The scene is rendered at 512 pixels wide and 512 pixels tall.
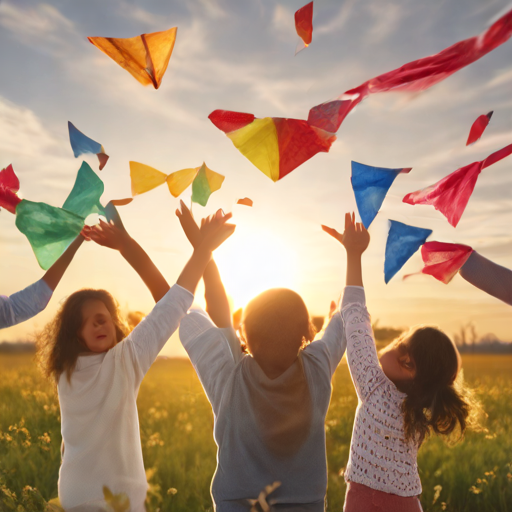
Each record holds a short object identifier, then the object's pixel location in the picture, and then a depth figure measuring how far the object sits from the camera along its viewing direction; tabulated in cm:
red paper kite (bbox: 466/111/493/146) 263
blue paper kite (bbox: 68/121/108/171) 282
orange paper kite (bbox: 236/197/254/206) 255
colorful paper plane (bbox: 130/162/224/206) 283
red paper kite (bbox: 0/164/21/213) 265
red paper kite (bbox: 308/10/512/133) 239
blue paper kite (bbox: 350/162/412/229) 262
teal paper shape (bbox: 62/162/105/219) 264
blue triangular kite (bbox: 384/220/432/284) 260
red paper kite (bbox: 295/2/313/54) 271
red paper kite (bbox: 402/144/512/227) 260
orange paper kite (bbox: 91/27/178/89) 256
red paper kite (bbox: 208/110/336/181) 261
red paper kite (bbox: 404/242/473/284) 241
